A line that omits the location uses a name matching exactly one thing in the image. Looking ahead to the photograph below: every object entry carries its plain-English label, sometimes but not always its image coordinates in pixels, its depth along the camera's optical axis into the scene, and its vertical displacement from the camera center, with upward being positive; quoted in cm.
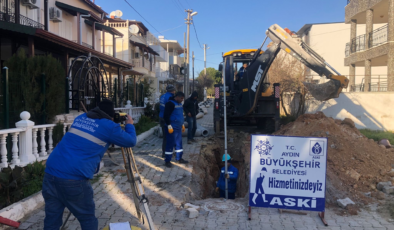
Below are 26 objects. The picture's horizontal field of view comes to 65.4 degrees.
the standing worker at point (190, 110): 997 -26
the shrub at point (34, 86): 600 +30
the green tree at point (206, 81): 5176 +364
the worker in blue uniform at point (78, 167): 312 -68
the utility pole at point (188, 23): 2775 +762
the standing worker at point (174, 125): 718 -55
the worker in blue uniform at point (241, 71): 1227 +130
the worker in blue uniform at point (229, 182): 744 -194
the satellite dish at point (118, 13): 2811 +813
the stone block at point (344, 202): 517 -167
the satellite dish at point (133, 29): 2817 +668
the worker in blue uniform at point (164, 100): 785 +5
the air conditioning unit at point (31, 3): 1380 +445
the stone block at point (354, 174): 658 -153
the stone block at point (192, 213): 462 -167
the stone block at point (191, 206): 498 -170
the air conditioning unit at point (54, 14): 1623 +466
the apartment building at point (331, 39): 3325 +704
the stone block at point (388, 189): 603 -169
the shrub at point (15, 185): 444 -132
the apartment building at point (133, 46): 2814 +534
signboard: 469 -105
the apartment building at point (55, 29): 1038 +379
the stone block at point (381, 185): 626 -165
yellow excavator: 951 +61
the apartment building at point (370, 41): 1574 +372
